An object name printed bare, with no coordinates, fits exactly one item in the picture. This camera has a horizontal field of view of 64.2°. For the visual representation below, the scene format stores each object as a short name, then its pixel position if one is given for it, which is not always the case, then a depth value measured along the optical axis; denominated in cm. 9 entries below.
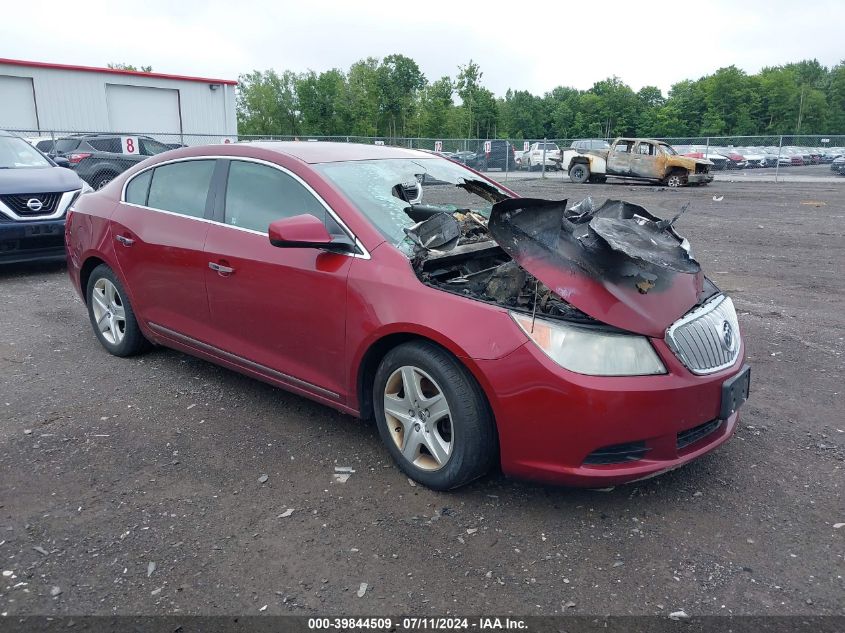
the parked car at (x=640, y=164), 2273
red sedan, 287
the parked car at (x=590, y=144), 2764
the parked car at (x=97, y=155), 1530
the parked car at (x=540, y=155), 2998
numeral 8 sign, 1692
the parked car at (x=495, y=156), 2966
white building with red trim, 2745
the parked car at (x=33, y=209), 771
